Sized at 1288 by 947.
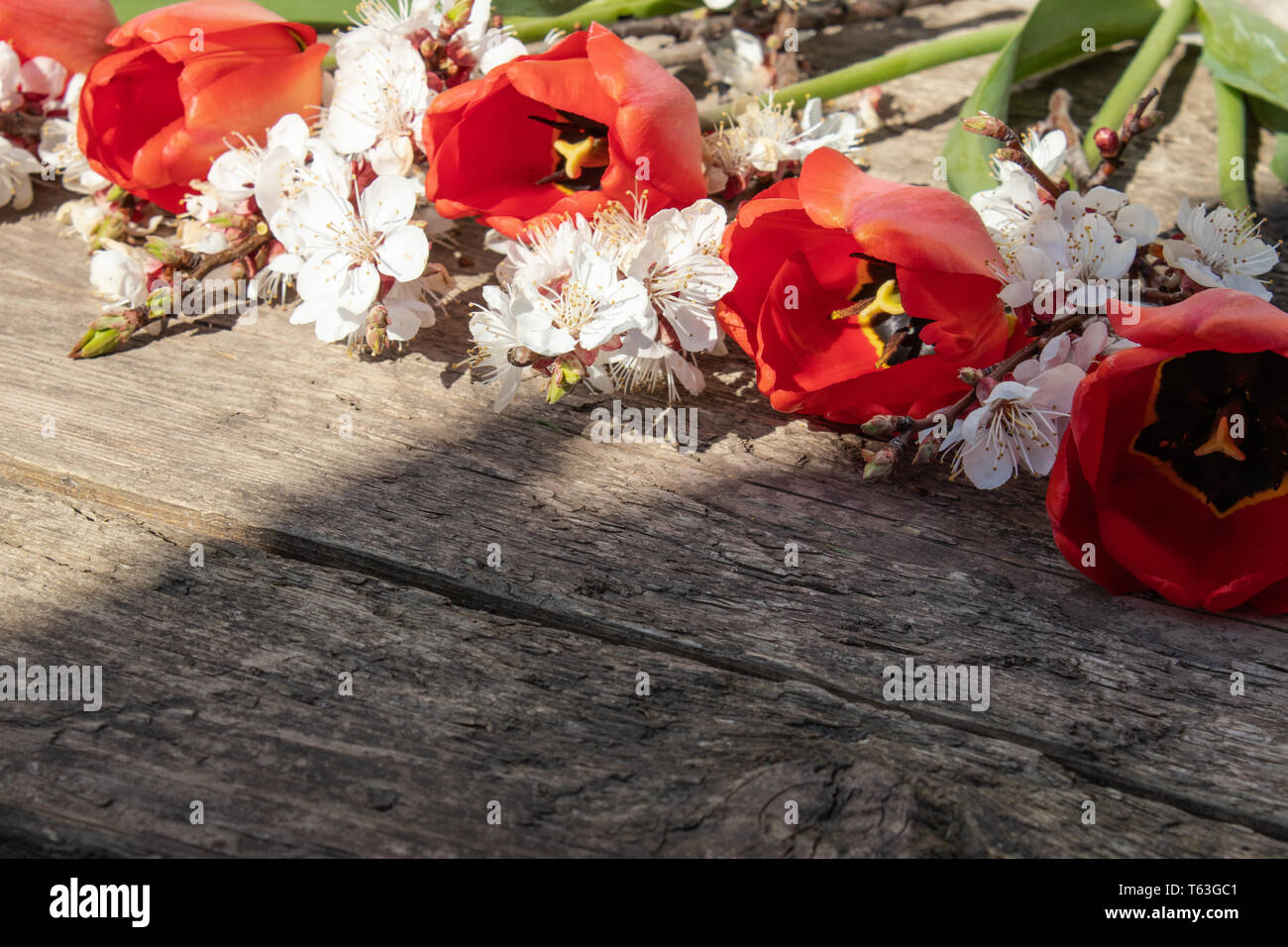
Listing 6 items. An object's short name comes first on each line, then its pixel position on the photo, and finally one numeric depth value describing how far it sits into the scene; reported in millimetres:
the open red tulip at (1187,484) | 500
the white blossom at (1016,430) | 518
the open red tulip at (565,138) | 533
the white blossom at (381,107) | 565
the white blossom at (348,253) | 554
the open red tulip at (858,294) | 499
